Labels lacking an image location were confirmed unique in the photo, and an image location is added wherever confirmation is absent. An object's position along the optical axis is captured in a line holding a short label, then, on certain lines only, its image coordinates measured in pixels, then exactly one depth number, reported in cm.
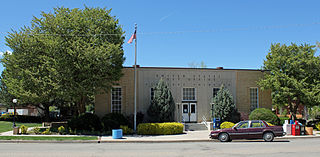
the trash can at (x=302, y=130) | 2275
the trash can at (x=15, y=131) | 2258
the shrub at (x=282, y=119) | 2841
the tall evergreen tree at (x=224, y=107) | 2783
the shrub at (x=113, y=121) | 2384
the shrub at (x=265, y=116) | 2669
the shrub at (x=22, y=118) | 4069
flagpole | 2389
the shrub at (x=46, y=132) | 2298
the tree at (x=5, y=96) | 4034
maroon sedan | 1848
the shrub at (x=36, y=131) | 2309
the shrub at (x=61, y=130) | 2311
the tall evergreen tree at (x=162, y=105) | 2672
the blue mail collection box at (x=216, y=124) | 2666
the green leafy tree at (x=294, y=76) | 2762
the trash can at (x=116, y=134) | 2022
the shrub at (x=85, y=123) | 2356
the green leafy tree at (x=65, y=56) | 2186
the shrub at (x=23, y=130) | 2277
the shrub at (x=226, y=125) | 2575
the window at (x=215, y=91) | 3003
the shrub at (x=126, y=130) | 2353
